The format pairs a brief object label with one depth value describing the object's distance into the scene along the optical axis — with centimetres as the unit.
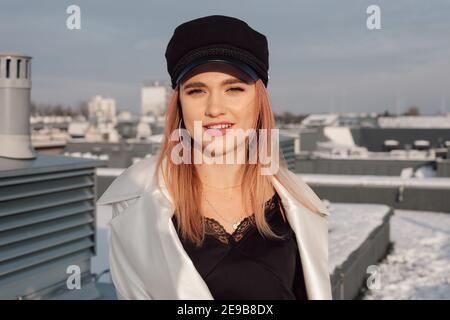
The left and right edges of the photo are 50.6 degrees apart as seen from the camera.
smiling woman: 188
